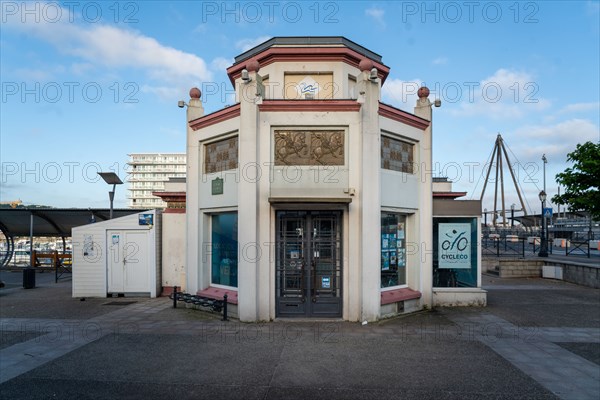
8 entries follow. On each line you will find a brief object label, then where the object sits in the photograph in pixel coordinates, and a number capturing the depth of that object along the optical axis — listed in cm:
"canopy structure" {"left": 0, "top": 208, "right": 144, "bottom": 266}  1848
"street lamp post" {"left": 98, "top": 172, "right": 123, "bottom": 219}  1336
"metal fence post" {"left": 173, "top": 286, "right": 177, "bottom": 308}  1067
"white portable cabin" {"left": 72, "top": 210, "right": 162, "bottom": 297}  1241
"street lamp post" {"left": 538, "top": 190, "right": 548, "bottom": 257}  2156
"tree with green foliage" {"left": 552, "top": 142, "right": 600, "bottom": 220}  1341
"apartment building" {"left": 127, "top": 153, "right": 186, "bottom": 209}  11512
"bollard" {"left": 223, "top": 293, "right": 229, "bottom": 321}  907
